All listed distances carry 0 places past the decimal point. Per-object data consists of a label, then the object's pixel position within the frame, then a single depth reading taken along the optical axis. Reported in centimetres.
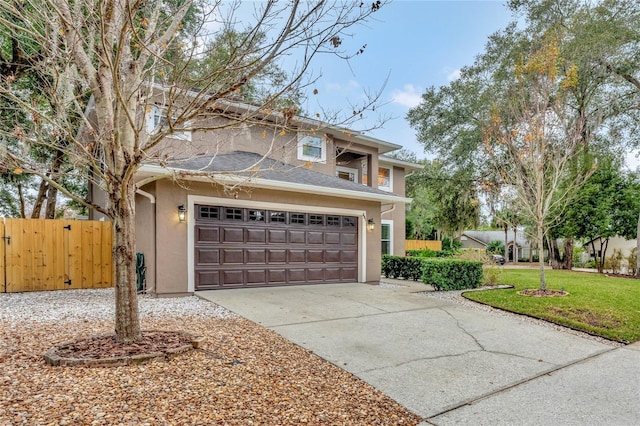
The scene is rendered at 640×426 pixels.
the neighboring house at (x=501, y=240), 3419
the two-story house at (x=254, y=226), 770
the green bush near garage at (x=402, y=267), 1241
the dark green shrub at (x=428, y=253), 1678
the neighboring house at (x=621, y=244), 2408
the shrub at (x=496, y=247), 3291
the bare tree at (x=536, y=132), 852
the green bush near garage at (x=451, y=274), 951
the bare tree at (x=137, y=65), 331
